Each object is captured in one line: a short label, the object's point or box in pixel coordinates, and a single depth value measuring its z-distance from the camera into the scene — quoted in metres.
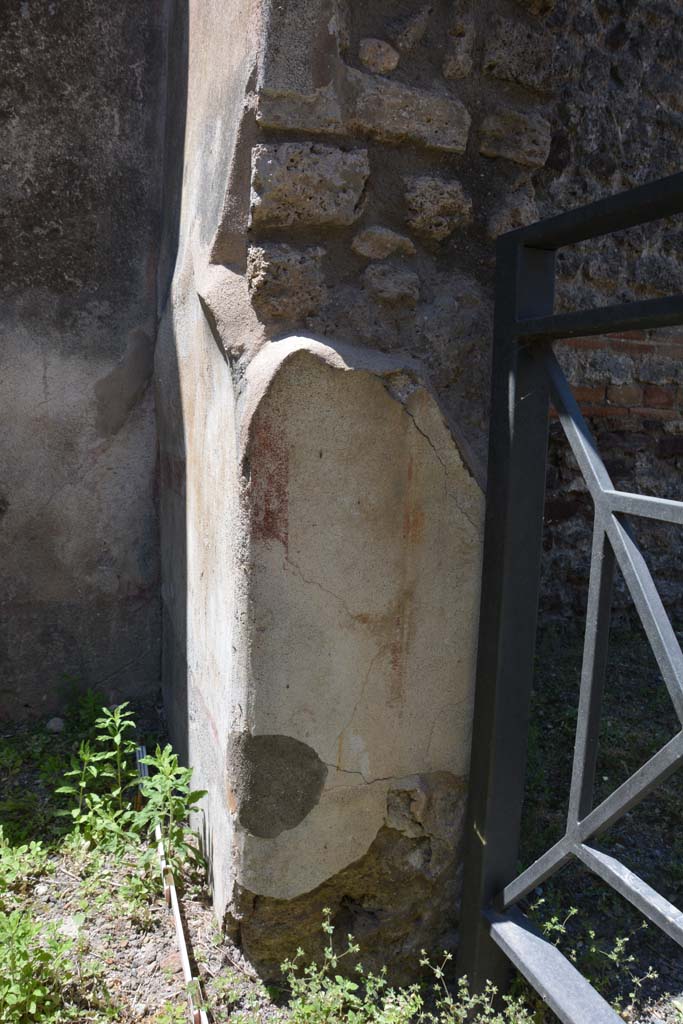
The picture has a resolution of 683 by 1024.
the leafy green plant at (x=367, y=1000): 1.72
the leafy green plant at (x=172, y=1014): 1.74
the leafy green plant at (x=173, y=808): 2.17
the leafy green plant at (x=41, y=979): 1.76
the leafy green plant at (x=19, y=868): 2.18
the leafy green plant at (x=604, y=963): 1.83
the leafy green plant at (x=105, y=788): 2.35
